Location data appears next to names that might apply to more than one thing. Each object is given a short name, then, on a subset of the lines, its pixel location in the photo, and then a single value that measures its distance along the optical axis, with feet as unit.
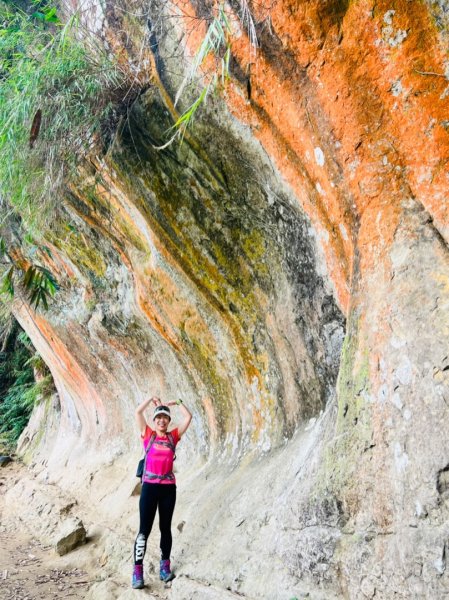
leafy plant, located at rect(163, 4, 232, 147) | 10.24
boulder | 21.59
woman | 13.73
